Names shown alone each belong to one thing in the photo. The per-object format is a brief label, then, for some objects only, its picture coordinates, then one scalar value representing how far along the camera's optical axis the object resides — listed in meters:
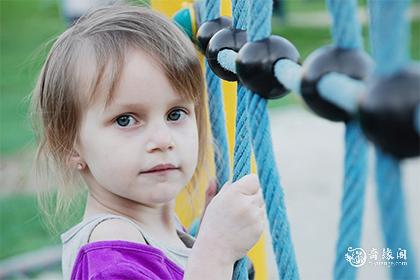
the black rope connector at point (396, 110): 0.65
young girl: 0.95
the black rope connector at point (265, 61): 0.83
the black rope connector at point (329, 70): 0.72
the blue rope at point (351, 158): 0.73
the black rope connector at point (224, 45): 0.99
